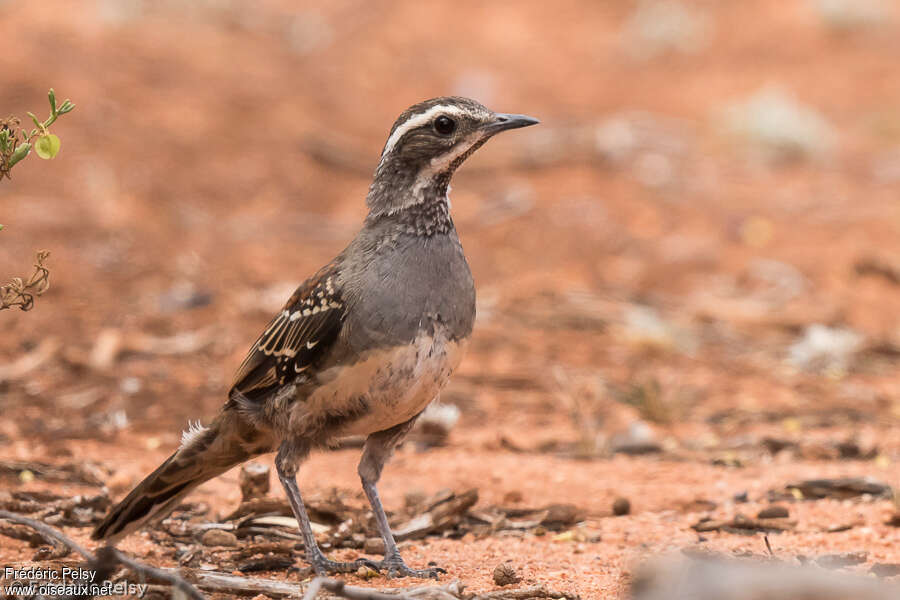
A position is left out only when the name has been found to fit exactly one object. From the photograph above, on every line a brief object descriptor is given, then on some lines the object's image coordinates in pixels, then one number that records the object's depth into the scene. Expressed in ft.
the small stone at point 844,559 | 32.78
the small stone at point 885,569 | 31.24
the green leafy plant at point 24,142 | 28.30
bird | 33.60
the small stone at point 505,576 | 31.83
